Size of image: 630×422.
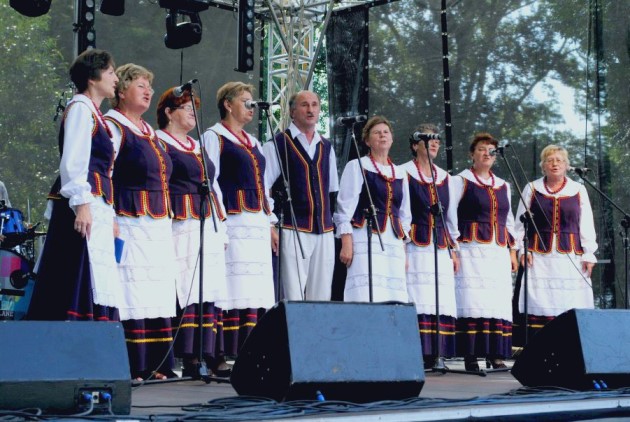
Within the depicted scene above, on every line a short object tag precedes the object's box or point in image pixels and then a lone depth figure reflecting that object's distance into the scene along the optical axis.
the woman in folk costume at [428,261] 6.82
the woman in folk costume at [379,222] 6.56
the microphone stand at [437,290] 6.36
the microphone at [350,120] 5.76
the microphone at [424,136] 6.44
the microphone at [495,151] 6.17
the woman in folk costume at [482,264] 7.02
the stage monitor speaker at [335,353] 3.59
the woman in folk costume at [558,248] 7.24
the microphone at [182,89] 5.05
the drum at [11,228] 7.19
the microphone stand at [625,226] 6.38
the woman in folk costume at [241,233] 5.83
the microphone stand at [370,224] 6.14
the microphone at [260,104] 5.30
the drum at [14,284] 6.83
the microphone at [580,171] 6.33
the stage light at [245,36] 8.07
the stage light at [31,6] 6.94
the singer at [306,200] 6.15
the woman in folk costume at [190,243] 5.48
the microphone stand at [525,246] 6.85
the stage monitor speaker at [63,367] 3.15
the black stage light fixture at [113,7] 7.57
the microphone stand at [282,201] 5.32
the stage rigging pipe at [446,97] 8.70
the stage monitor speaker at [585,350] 4.28
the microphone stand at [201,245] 5.00
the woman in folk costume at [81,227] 4.70
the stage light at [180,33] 7.88
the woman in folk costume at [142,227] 5.15
